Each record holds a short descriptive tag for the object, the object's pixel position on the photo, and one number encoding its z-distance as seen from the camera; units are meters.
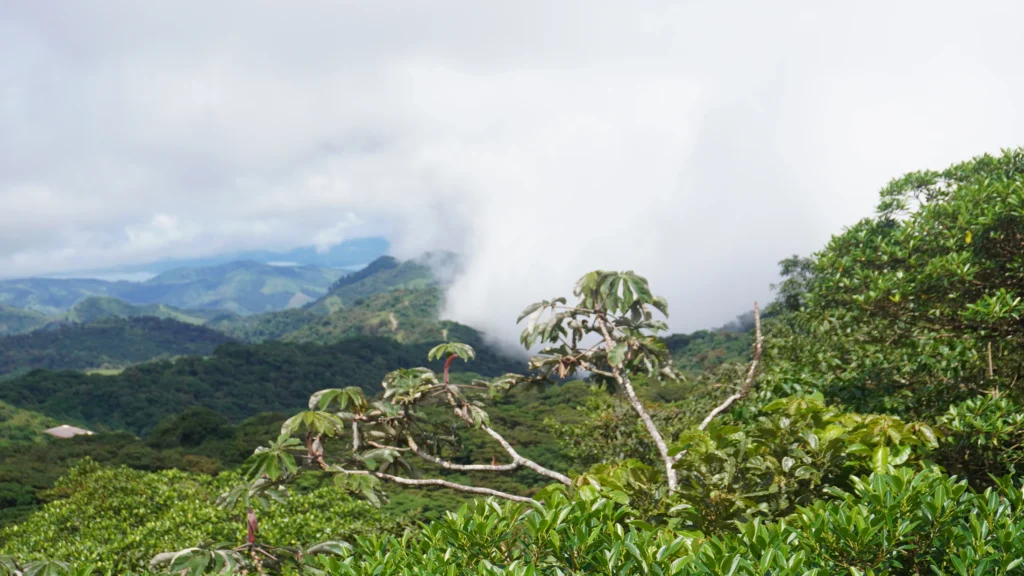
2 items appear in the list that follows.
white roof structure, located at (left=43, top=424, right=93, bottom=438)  55.56
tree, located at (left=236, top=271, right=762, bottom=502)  4.37
